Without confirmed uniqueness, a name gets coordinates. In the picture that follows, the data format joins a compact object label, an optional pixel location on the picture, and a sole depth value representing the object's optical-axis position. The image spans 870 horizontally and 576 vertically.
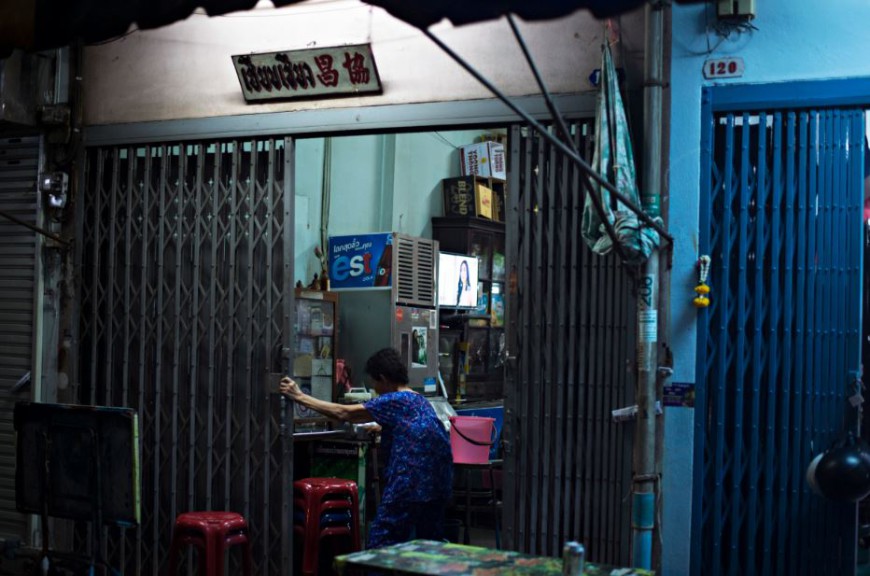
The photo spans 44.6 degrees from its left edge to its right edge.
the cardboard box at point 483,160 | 12.61
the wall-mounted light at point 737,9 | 5.47
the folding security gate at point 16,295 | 7.52
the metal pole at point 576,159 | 3.65
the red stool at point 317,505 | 7.01
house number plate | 5.59
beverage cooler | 9.55
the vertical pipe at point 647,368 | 5.18
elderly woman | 6.10
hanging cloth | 5.23
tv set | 11.18
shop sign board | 6.55
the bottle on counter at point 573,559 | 3.74
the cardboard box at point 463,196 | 12.17
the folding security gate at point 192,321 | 6.82
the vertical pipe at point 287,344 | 6.71
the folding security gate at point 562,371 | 5.82
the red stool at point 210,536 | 6.25
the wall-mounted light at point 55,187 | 7.41
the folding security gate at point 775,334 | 5.41
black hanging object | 5.06
